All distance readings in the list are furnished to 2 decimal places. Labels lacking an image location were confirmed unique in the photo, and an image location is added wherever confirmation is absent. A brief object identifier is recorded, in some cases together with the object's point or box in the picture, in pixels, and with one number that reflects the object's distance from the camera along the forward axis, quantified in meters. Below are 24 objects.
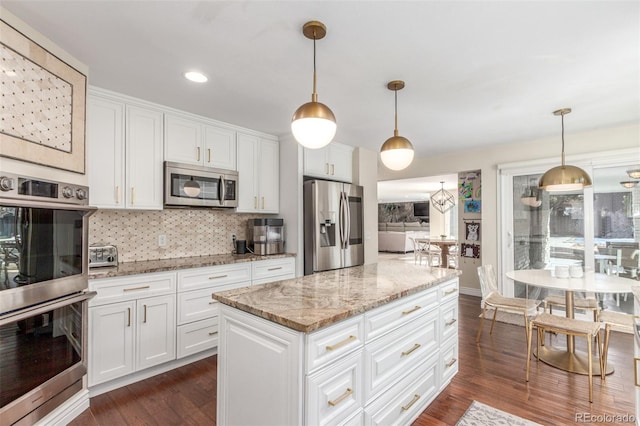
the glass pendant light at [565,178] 2.90
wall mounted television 13.40
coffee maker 3.54
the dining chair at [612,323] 2.54
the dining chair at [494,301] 3.08
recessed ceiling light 2.26
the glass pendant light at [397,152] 2.20
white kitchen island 1.31
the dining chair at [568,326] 2.36
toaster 2.47
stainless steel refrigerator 3.63
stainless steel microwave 2.90
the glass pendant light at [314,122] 1.65
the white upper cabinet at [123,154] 2.51
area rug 1.97
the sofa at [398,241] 11.06
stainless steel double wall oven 1.55
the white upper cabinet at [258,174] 3.52
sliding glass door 3.71
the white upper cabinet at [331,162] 3.83
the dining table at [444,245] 6.72
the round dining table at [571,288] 2.62
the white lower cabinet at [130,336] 2.26
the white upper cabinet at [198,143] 2.96
